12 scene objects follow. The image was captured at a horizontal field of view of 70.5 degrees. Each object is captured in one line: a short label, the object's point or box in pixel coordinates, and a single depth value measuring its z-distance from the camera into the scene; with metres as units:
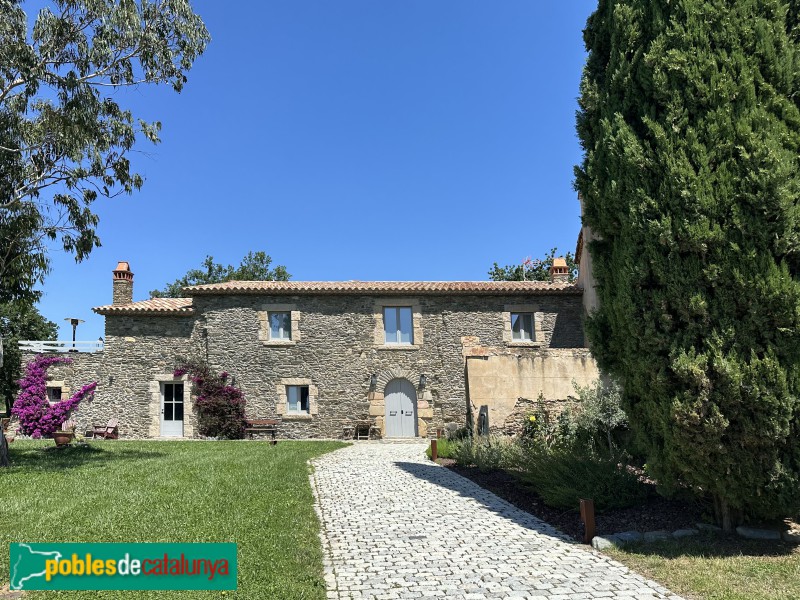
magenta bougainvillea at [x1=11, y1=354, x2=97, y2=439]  18.98
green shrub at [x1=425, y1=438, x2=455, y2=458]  12.84
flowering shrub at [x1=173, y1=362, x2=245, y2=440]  18.98
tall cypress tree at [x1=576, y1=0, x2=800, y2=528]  5.11
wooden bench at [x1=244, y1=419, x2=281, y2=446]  19.09
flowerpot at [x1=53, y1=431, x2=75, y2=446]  13.96
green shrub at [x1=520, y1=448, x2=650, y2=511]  6.56
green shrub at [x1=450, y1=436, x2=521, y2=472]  9.86
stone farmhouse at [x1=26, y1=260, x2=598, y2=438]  19.38
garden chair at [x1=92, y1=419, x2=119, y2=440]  18.02
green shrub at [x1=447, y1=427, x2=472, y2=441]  14.42
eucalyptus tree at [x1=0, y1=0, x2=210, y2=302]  10.66
